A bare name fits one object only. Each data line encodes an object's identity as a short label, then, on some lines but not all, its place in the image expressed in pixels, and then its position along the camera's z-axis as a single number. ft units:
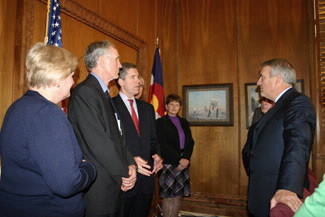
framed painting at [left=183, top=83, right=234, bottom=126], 16.08
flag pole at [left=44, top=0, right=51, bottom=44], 7.69
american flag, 8.08
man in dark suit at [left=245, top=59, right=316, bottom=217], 5.16
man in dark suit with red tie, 8.12
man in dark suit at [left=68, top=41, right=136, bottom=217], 6.10
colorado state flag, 14.21
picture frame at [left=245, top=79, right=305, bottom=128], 15.44
